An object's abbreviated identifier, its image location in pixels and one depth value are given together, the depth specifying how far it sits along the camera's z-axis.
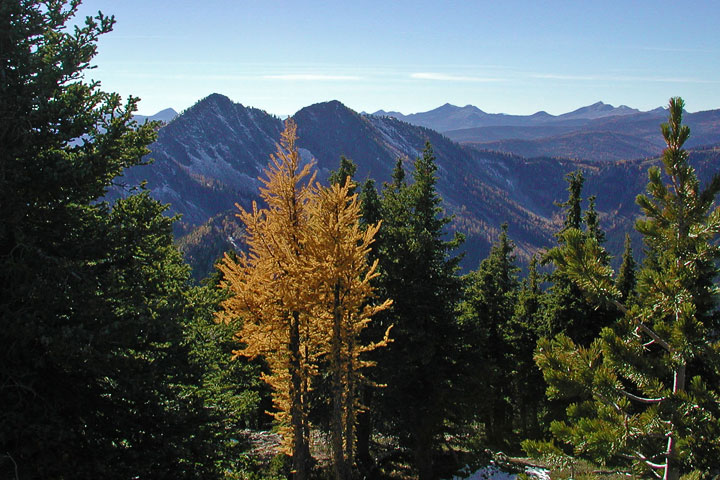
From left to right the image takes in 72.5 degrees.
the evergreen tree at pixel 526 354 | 27.47
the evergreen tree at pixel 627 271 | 23.98
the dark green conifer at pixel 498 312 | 28.34
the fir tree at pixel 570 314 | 21.72
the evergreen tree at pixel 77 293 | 8.21
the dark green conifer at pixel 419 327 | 17.92
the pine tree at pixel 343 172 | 23.92
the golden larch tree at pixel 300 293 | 13.23
